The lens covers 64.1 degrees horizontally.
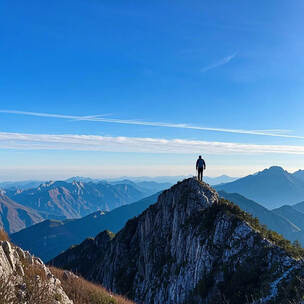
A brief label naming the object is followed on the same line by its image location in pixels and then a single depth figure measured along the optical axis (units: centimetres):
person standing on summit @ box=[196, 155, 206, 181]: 3678
